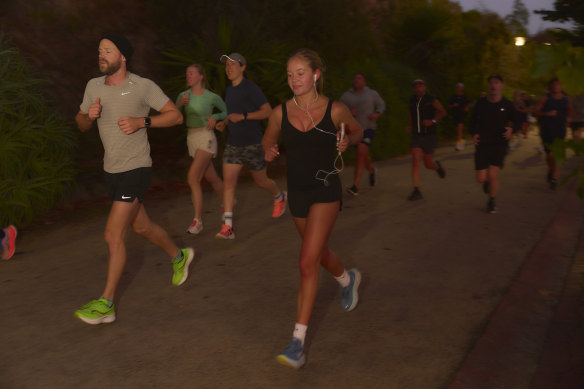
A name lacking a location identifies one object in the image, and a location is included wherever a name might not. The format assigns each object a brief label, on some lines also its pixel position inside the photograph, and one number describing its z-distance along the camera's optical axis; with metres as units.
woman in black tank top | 4.15
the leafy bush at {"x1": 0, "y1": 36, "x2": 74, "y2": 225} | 7.52
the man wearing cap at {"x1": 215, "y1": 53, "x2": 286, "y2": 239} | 7.02
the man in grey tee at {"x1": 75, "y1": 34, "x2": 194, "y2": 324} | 4.64
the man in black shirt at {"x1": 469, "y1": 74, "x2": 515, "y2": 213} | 8.72
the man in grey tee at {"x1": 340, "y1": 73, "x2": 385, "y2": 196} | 10.31
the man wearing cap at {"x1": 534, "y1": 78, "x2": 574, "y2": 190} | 11.34
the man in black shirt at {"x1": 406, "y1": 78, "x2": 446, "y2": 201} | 9.86
